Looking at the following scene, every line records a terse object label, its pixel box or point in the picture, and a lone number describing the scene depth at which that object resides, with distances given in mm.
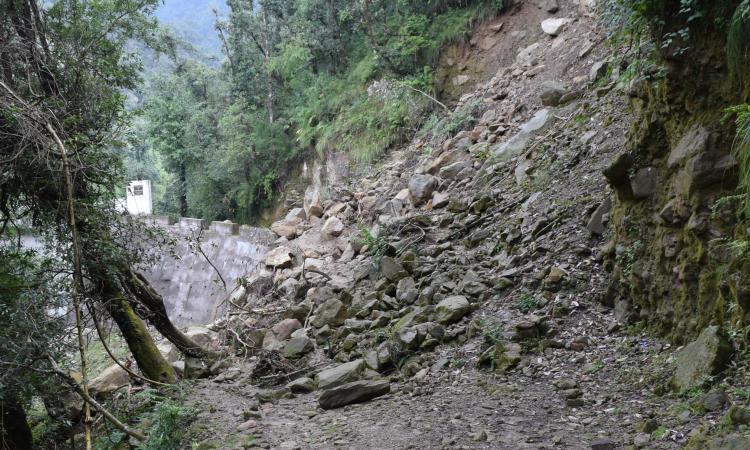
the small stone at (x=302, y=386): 6320
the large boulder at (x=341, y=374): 5844
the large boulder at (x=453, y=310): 6102
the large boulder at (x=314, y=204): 13849
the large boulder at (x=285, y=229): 13812
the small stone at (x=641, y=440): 3178
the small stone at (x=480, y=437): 3846
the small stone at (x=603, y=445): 3252
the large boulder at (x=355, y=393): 5391
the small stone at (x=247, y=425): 5411
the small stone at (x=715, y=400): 3186
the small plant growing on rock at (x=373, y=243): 8600
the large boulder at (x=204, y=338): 8961
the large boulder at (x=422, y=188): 10242
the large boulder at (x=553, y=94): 9594
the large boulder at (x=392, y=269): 7727
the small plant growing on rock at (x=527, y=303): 5594
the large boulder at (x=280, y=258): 12038
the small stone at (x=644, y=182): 4625
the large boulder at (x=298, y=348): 7379
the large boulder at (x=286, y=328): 8305
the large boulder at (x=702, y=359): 3392
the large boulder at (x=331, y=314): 7803
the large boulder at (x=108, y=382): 7809
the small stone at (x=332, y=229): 12234
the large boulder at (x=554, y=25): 12133
